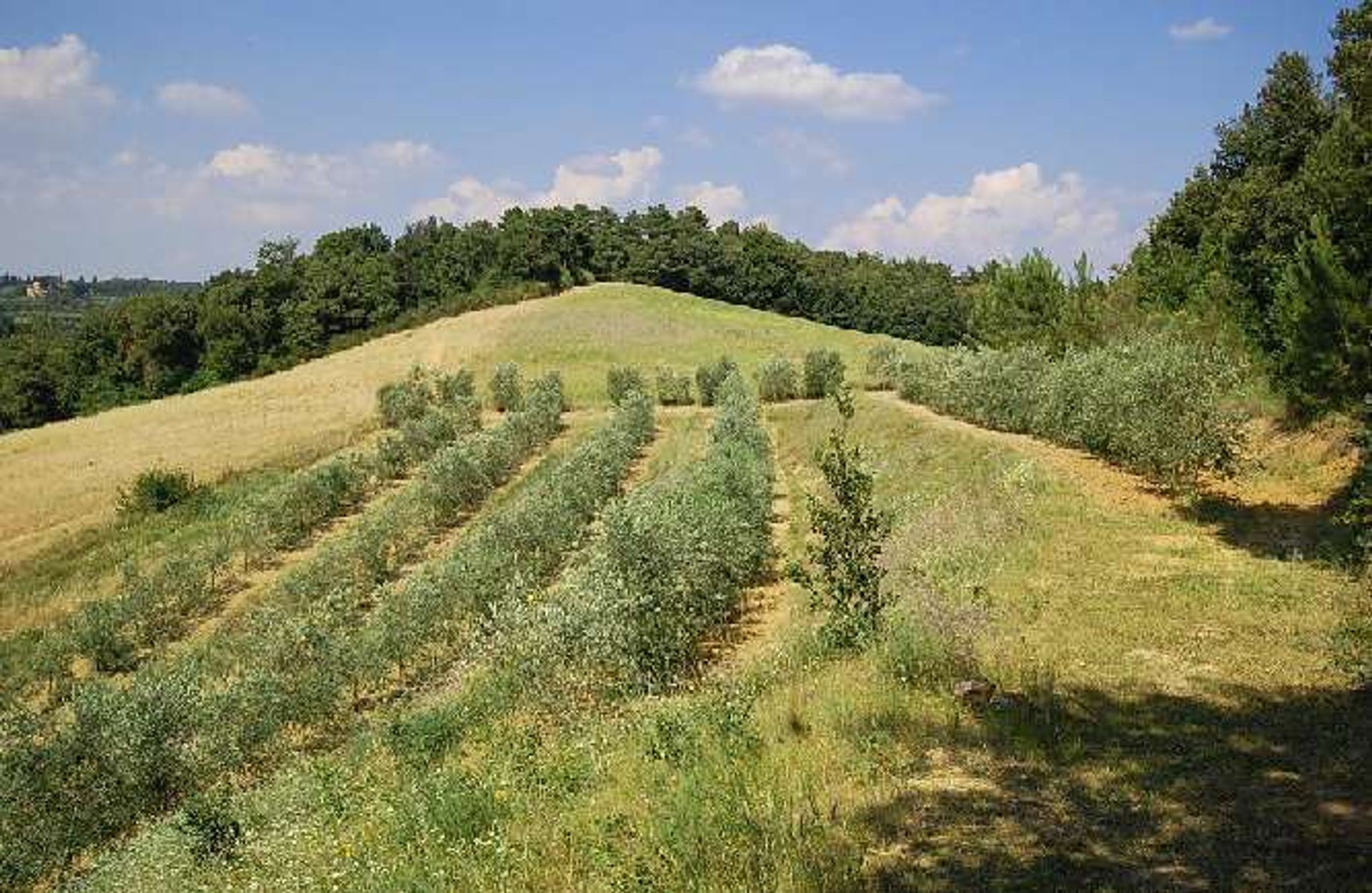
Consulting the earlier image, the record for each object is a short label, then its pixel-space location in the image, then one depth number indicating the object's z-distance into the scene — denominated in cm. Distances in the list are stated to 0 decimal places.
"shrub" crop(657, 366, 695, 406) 7500
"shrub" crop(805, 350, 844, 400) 7219
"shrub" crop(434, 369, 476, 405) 7125
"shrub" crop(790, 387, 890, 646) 1532
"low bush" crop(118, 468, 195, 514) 4991
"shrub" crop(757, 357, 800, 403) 7294
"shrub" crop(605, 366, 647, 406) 7369
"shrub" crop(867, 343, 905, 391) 6650
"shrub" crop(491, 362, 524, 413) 7039
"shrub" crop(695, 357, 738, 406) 7475
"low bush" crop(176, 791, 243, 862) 1338
